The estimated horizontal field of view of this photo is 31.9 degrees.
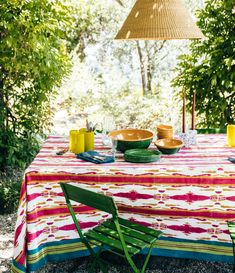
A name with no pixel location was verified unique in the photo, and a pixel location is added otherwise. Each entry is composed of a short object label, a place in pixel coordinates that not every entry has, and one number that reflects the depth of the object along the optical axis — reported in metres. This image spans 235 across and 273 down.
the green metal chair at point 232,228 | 2.54
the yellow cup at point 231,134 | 3.32
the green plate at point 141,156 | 2.91
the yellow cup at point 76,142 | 3.14
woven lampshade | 2.64
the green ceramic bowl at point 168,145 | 3.09
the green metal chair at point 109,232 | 2.35
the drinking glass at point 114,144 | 3.00
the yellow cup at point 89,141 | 3.23
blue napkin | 2.95
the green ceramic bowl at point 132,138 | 3.15
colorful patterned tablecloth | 2.81
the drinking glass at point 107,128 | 3.37
